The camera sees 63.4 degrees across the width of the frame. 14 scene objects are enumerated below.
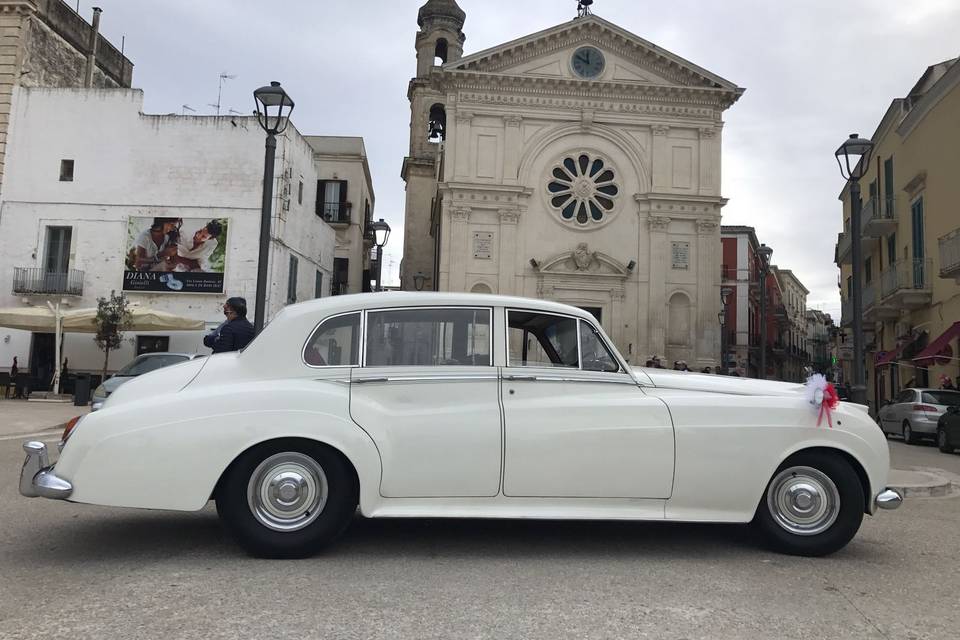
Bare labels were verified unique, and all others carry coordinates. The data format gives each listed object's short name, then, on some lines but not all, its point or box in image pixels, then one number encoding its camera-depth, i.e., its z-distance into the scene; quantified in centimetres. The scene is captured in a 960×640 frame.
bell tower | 4419
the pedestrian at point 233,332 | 719
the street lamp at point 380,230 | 1608
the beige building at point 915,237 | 2245
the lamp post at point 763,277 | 2542
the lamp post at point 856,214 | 1177
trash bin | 2086
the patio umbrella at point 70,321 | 2167
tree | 2192
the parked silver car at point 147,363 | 1375
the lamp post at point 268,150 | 991
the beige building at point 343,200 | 4025
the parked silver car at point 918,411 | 1848
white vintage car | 430
